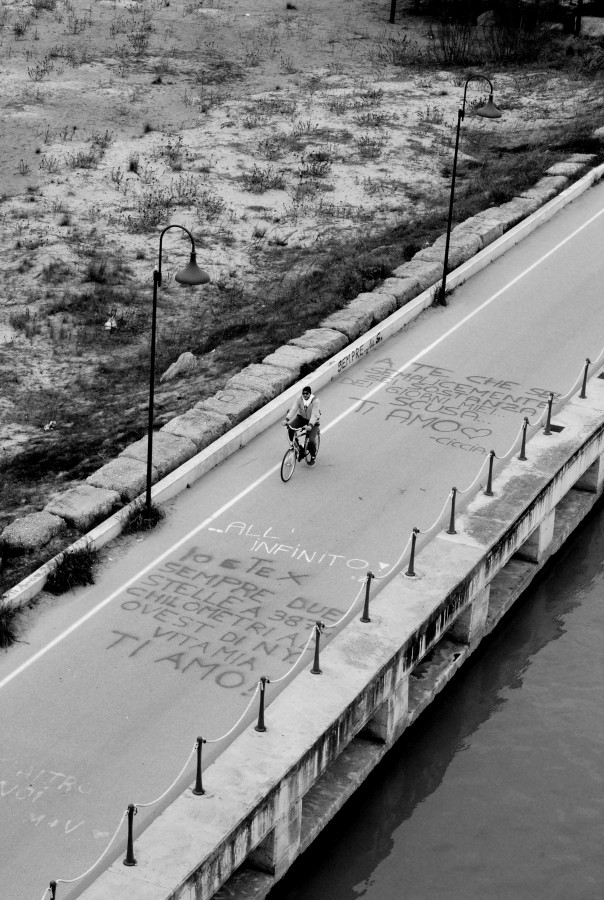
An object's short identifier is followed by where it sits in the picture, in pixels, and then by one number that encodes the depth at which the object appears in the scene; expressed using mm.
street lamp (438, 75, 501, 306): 32219
